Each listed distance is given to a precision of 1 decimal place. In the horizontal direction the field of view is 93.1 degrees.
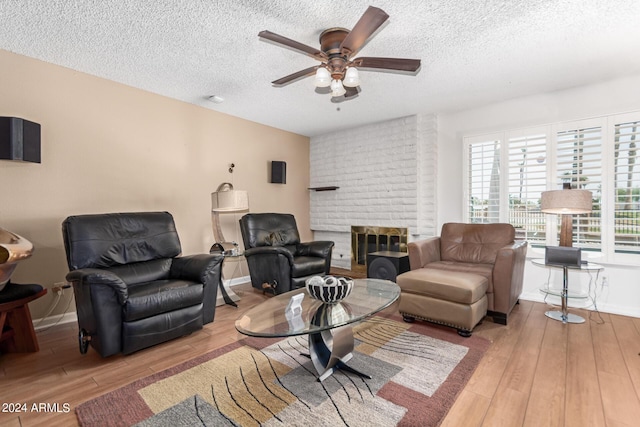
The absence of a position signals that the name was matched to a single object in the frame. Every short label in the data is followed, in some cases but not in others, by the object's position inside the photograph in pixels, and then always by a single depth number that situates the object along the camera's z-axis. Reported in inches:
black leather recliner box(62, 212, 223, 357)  79.7
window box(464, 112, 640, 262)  116.6
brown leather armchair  96.7
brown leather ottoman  95.2
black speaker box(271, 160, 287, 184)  185.2
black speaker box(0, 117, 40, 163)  94.4
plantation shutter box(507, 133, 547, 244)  134.8
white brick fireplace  165.9
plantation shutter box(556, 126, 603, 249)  122.1
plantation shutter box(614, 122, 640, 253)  114.4
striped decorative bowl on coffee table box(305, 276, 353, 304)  75.3
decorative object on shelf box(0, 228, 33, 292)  77.5
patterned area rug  59.5
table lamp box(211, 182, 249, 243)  131.3
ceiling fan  74.4
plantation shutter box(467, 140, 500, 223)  147.1
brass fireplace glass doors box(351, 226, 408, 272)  174.1
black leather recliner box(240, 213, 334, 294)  131.0
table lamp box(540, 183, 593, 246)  107.4
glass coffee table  63.5
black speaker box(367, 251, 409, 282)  140.1
